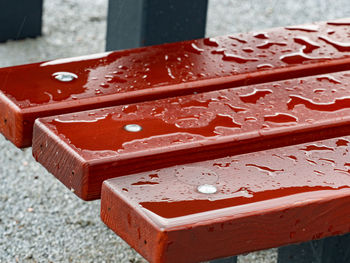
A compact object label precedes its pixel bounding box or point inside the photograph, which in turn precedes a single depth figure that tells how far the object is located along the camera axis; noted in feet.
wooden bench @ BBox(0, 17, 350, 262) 5.83
